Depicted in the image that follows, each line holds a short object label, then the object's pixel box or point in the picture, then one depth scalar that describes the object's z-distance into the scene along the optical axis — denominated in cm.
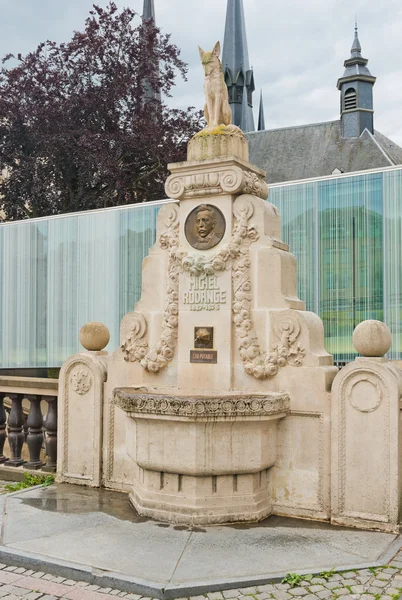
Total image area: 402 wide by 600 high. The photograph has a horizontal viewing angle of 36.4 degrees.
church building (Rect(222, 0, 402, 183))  3416
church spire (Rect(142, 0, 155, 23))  4072
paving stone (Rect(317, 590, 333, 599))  412
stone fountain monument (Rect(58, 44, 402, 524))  570
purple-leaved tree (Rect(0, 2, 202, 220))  2205
